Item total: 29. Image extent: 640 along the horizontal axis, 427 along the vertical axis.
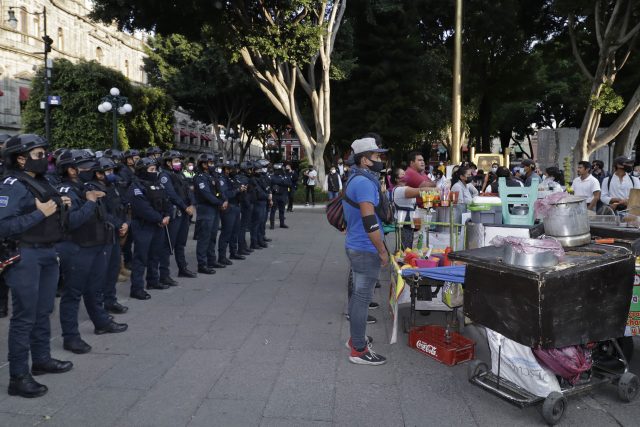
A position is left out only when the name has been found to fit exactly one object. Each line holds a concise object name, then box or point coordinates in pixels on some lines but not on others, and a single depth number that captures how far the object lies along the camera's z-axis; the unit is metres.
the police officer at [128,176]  8.02
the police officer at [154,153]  8.84
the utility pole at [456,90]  14.23
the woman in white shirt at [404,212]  7.16
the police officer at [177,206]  8.20
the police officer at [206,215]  9.20
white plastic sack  3.92
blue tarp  4.78
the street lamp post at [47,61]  20.91
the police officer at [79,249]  5.22
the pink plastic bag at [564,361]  3.92
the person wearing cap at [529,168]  11.44
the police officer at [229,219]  9.84
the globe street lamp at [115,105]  19.22
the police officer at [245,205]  10.92
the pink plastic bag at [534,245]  3.93
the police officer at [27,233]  4.11
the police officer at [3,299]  6.65
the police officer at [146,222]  7.36
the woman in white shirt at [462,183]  9.48
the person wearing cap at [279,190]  15.34
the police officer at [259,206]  11.67
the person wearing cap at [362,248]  4.72
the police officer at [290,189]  19.43
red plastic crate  4.97
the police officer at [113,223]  6.14
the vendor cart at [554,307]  3.71
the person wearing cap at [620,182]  9.08
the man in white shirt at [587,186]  9.40
